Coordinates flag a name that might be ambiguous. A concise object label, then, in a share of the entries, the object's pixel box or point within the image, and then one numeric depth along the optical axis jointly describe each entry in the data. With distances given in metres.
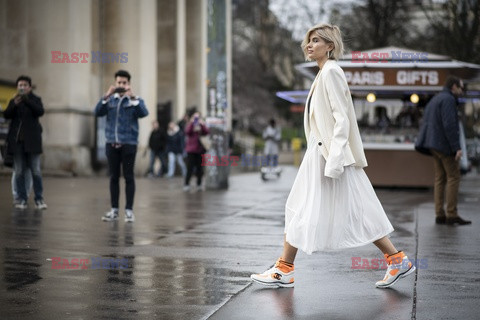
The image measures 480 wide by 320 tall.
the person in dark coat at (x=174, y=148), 25.10
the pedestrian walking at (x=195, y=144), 18.12
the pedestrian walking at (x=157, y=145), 24.91
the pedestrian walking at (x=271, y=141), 24.94
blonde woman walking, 6.07
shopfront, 18.53
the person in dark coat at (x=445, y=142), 10.60
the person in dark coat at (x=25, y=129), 12.13
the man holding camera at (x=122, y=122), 10.76
